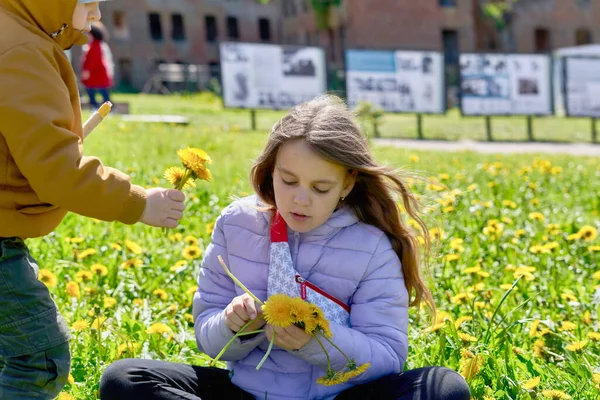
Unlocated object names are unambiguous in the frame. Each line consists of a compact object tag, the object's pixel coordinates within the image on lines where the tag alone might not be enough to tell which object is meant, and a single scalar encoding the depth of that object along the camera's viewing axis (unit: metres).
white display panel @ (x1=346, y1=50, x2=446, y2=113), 16.59
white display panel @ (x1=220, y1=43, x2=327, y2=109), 14.89
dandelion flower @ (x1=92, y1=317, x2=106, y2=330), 2.58
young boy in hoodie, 1.76
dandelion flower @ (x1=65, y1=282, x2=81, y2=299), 2.90
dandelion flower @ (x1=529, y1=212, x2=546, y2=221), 4.23
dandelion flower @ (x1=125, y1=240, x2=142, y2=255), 3.35
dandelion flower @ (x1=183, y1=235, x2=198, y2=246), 3.53
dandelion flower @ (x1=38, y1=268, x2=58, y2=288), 2.87
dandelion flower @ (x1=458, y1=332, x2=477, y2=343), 2.37
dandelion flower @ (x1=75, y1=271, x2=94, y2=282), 3.00
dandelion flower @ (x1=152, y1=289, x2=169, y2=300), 3.05
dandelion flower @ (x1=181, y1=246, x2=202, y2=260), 3.34
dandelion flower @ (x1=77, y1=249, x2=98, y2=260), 3.28
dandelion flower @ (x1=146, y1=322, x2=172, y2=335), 2.57
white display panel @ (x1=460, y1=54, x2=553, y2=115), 16.73
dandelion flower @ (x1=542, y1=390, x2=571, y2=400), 2.08
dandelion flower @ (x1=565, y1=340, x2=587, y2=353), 2.45
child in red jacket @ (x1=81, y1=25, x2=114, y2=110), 12.59
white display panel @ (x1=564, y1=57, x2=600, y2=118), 16.70
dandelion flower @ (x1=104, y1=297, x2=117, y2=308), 2.88
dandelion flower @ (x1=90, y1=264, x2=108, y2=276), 3.12
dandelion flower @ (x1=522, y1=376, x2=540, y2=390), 2.21
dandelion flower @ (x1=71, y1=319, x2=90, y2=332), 2.46
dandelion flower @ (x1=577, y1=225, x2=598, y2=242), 3.87
